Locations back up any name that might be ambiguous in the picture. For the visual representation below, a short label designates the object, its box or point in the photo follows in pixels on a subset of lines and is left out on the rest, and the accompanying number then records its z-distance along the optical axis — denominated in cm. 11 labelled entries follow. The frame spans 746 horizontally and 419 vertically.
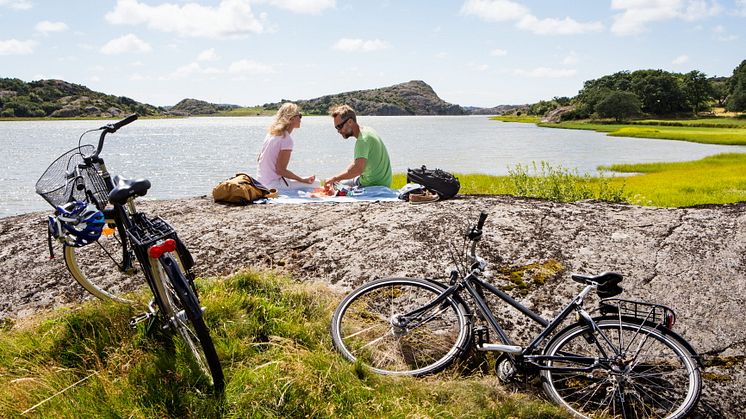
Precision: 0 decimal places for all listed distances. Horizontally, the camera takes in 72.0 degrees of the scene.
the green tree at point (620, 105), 11138
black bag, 783
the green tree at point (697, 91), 11638
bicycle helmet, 361
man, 918
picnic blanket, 823
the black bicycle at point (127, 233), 332
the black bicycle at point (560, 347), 375
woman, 934
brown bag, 790
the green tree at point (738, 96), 10241
